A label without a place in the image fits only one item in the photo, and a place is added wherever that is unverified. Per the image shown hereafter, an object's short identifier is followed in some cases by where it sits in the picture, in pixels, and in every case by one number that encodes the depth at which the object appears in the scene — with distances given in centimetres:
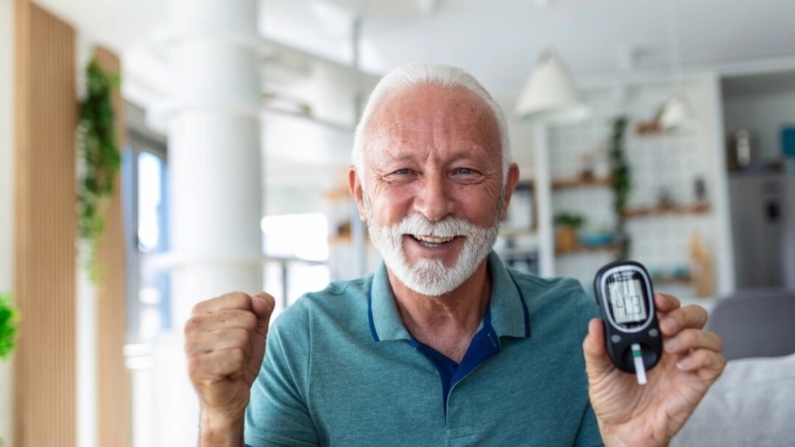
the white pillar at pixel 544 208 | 696
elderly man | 131
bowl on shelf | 695
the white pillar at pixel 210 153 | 319
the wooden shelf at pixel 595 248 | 701
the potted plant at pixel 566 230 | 701
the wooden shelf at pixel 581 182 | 702
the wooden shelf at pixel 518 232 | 709
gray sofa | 132
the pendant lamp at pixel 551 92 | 408
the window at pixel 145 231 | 670
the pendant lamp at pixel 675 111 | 535
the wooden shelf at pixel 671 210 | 689
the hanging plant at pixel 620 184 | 702
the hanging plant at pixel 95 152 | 476
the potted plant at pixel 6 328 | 271
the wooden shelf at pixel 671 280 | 690
